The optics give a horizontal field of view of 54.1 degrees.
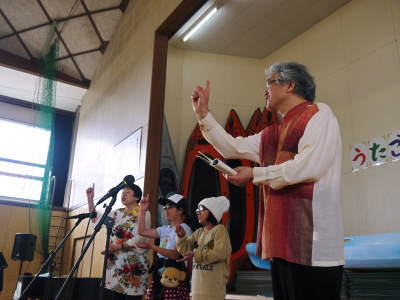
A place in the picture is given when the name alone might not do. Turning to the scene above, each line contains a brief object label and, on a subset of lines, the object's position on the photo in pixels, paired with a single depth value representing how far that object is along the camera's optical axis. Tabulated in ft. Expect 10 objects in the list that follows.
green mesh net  21.16
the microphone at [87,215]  7.31
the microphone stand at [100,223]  6.20
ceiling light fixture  15.17
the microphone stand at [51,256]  7.17
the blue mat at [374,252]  9.68
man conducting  3.17
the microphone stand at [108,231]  6.68
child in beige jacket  7.54
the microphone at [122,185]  6.80
